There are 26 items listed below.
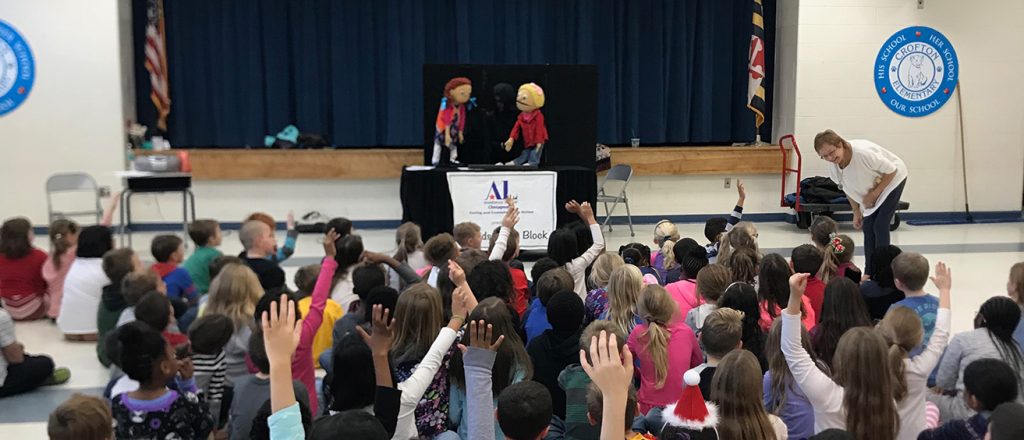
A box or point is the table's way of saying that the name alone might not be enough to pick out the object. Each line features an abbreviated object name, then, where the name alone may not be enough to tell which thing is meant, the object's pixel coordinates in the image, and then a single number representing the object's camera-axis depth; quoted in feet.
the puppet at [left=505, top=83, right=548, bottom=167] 29.12
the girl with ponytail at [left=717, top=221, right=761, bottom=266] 15.26
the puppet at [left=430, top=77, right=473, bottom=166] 28.94
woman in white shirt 21.08
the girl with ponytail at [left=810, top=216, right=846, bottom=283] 15.20
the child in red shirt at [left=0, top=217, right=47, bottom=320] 18.93
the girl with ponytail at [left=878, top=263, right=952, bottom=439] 9.22
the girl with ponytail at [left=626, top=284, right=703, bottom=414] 10.62
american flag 33.53
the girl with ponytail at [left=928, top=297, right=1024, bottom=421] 10.76
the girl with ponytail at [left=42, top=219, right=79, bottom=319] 19.15
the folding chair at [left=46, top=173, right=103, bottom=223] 29.63
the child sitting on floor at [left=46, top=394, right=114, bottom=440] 7.31
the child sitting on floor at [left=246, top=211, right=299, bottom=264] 17.17
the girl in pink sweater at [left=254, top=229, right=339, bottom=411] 11.07
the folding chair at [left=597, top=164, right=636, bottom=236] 32.60
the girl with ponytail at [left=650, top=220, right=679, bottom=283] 16.16
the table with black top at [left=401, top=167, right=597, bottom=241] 27.04
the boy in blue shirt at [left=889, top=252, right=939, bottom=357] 12.79
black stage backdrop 30.09
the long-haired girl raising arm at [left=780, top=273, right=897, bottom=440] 8.57
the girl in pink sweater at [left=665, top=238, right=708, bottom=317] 13.56
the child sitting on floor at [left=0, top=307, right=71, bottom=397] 14.64
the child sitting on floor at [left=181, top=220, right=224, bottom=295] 16.85
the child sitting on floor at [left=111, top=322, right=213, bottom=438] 8.93
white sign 26.68
